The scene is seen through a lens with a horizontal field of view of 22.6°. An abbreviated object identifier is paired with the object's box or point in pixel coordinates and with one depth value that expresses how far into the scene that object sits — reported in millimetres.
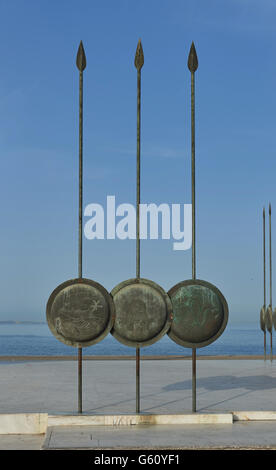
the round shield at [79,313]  12633
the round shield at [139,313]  12742
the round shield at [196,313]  12992
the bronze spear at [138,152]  12469
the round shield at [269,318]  24650
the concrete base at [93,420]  11961
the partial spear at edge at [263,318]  25775
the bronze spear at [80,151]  12414
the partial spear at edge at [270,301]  24616
